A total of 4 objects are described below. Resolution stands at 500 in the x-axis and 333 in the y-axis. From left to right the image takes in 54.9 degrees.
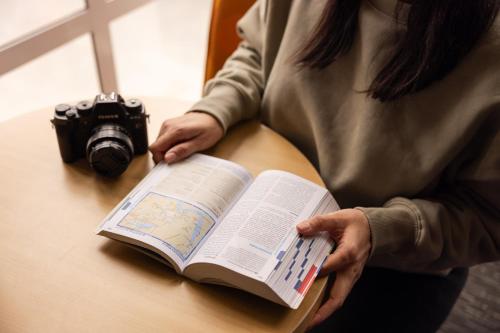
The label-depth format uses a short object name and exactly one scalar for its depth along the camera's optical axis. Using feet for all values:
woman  2.33
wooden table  2.05
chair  3.74
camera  2.59
